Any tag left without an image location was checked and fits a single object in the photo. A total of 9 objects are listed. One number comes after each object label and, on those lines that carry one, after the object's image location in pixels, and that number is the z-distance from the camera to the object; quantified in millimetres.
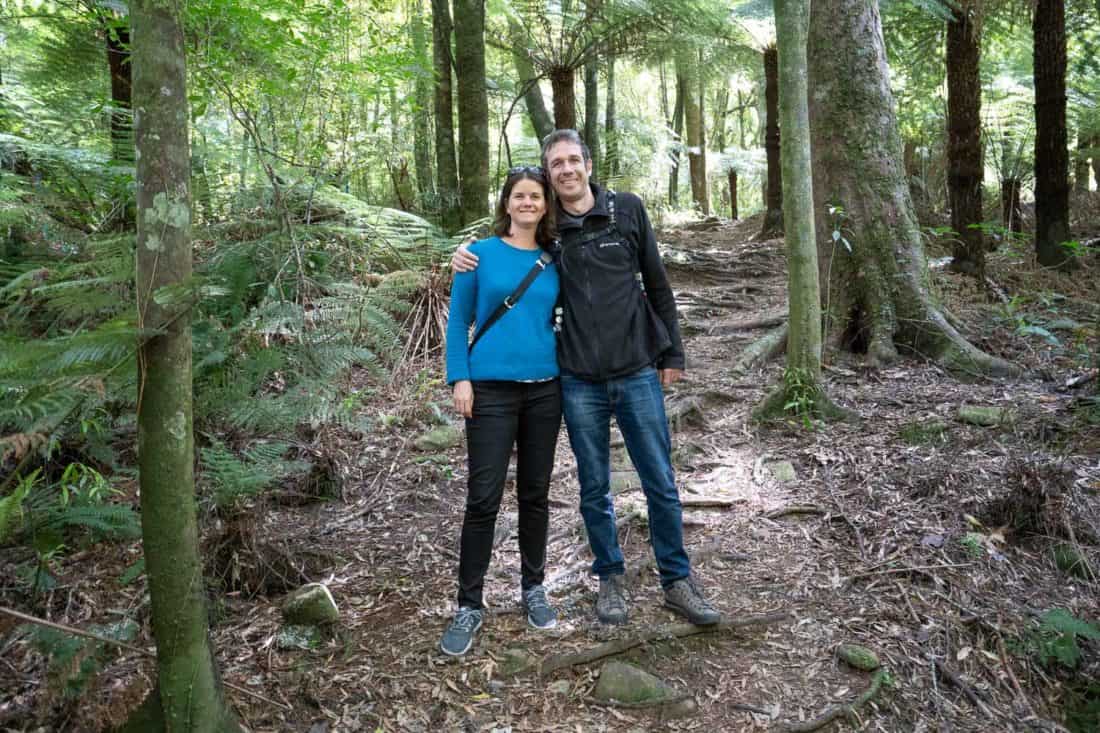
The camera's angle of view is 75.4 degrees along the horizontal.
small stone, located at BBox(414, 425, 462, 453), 5094
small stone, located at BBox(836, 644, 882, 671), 2723
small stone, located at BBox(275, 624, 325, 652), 2910
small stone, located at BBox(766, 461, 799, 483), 4250
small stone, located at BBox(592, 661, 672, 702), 2668
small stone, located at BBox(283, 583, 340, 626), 3037
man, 2971
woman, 2926
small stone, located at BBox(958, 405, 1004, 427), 4422
